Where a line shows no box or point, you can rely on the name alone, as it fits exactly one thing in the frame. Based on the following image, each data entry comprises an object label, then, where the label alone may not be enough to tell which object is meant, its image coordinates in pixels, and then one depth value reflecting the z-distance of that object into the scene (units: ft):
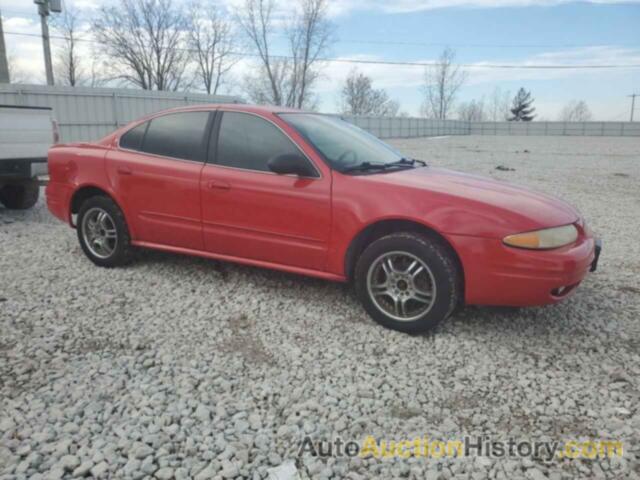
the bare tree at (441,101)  207.82
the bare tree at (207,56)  149.48
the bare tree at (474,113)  246.88
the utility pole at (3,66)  44.87
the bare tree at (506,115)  246.84
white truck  21.08
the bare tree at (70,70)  146.06
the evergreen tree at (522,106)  239.30
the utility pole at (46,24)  58.75
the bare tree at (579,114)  264.11
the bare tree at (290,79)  140.77
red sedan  10.50
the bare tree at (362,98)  191.42
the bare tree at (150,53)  145.28
